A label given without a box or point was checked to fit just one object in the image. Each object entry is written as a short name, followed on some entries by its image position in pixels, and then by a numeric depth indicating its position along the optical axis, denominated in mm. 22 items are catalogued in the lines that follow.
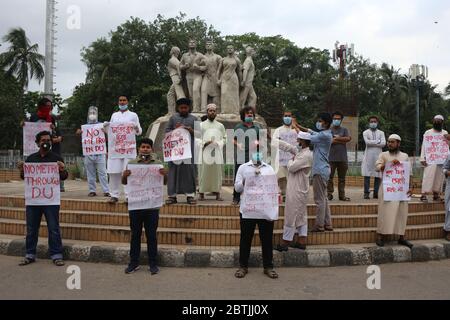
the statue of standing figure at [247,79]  14367
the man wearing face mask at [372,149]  9406
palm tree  41219
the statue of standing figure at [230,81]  13883
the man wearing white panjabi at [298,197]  6414
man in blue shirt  6973
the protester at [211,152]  8180
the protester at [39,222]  6309
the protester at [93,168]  8953
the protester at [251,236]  5852
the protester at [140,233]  5883
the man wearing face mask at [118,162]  7871
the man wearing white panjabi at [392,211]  6828
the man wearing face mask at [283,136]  8300
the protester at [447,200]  7645
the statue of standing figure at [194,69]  13867
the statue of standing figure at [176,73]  14289
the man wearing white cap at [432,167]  9070
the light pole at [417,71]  28203
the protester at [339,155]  8844
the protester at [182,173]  7711
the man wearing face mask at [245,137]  7723
